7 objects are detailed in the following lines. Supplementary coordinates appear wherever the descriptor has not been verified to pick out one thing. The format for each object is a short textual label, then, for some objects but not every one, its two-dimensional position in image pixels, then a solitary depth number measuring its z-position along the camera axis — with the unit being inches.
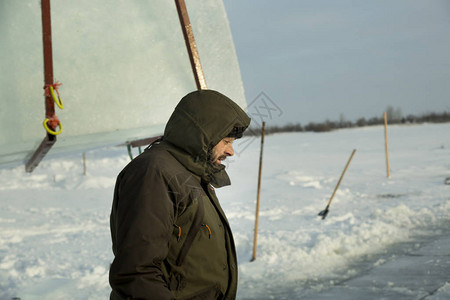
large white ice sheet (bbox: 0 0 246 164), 138.6
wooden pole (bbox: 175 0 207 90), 152.0
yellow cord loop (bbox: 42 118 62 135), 131.8
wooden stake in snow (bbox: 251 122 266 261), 250.8
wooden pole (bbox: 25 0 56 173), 135.9
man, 62.7
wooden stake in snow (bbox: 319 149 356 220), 353.9
